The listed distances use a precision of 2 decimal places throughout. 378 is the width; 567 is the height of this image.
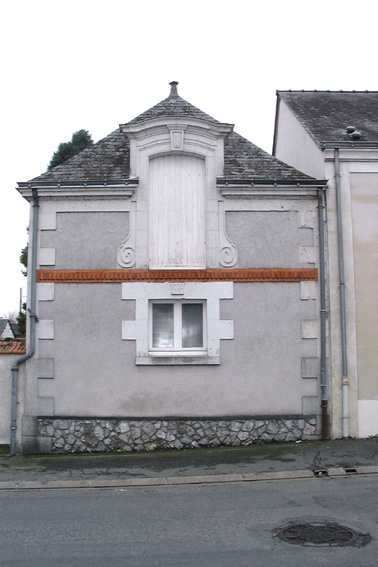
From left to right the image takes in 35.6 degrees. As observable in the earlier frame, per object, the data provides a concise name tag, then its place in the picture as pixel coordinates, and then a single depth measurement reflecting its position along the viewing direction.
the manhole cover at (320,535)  5.77
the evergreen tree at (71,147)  19.58
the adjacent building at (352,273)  11.04
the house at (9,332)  24.48
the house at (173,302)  10.91
